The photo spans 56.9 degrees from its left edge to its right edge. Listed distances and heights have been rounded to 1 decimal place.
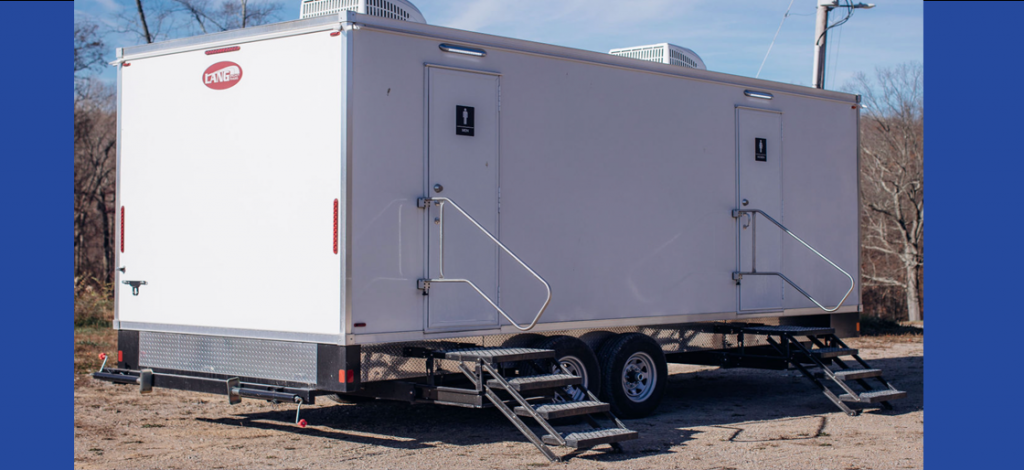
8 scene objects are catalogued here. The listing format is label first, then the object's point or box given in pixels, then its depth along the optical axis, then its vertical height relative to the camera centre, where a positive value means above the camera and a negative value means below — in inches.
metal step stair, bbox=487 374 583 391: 256.7 -39.1
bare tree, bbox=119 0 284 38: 855.1 +214.0
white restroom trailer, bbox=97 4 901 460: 249.6 +9.8
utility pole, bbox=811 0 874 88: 605.6 +133.1
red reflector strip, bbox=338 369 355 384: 242.4 -35.1
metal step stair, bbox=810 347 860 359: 339.9 -40.2
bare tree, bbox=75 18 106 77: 903.1 +184.3
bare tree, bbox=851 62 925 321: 1120.2 +61.1
